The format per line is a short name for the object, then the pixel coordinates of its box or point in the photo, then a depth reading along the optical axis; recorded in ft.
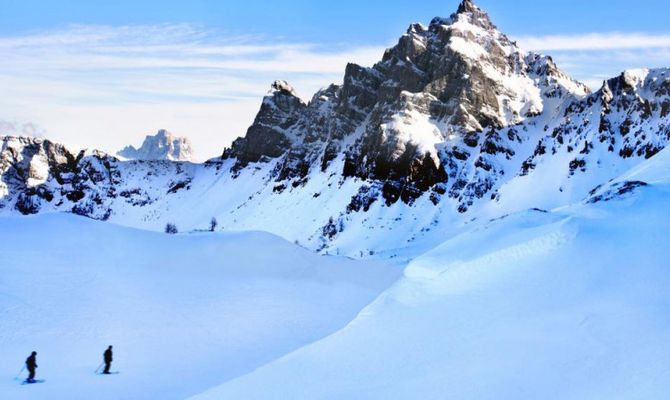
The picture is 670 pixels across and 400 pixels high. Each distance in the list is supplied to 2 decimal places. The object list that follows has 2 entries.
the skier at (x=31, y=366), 86.74
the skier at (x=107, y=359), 92.35
